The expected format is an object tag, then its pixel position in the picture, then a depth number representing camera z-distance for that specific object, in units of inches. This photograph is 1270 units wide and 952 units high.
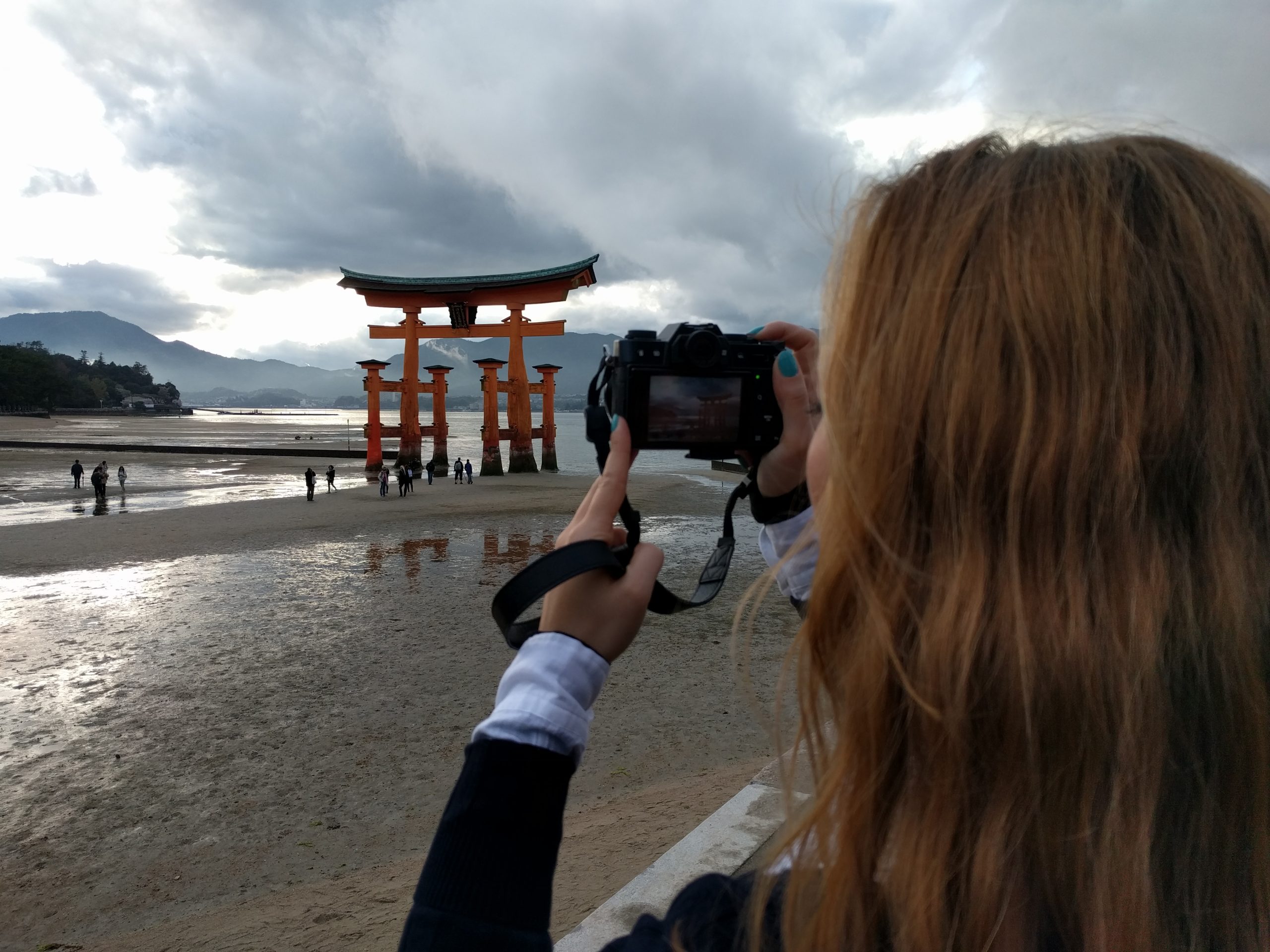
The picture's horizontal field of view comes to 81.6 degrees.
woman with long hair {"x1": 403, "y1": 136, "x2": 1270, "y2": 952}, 26.5
